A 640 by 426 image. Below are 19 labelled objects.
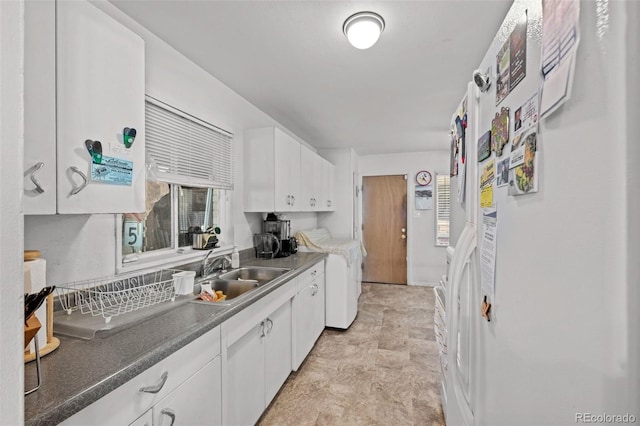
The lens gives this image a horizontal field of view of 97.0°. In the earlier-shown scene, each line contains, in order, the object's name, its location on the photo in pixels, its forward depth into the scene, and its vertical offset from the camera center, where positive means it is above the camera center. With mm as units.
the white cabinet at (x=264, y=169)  2549 +397
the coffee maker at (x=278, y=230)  2887 -176
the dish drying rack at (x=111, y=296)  1246 -406
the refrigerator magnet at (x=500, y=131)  679 +210
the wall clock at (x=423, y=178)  4996 +619
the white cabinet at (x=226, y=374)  928 -736
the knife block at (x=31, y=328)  767 -317
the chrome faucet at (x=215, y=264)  2047 -400
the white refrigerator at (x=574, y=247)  338 -54
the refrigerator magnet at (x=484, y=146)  820 +203
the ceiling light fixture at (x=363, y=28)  1498 +1002
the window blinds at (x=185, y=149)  1738 +455
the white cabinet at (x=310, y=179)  3238 +422
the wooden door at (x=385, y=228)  5184 -284
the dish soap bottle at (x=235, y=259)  2322 -380
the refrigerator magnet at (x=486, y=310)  747 -262
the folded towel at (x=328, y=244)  3266 -396
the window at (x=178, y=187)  1703 +191
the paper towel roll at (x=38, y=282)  895 -225
